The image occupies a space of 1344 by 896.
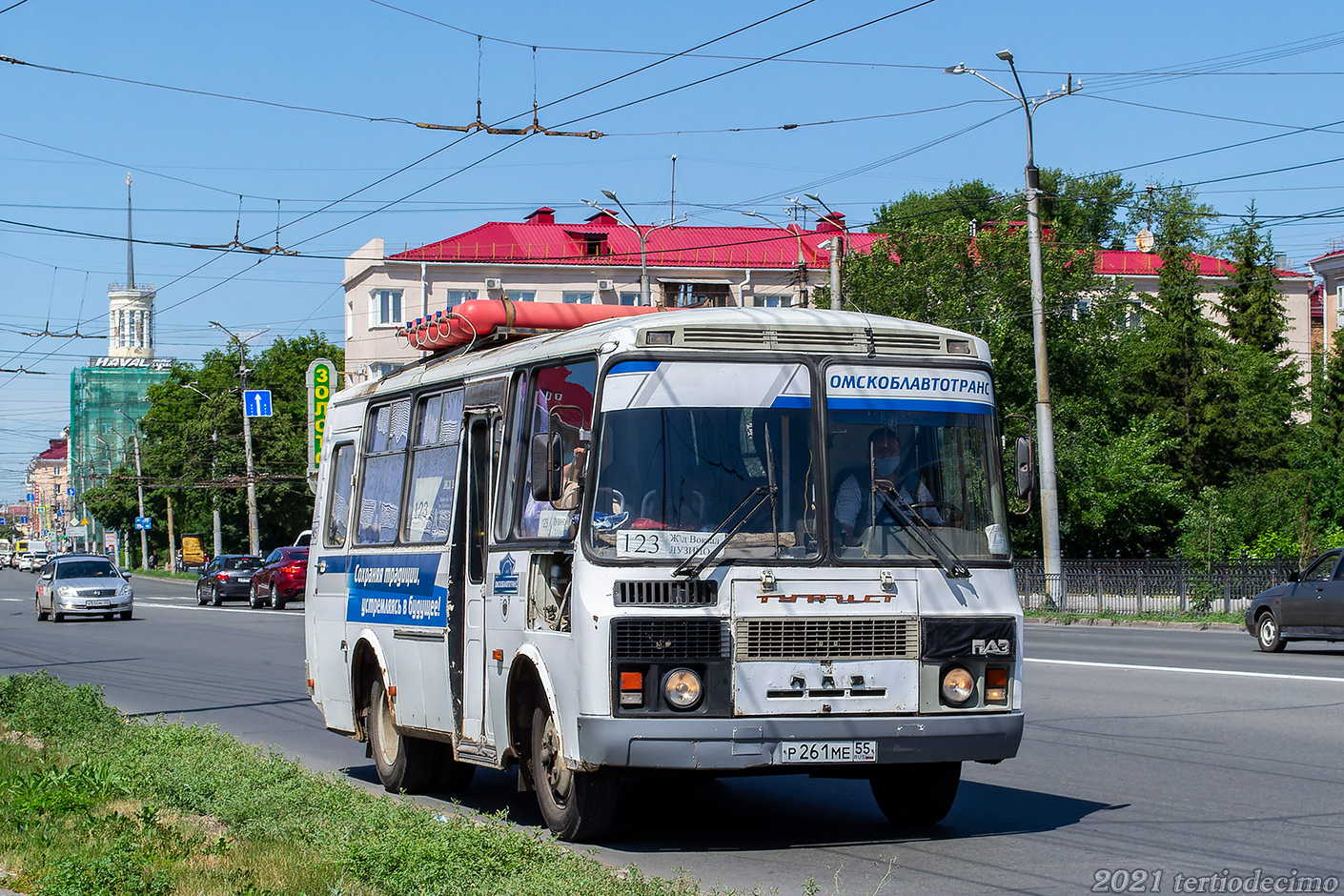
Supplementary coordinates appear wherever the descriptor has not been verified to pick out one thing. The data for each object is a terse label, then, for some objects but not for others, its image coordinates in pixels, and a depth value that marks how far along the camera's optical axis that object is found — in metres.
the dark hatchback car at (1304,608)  22.30
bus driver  8.36
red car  46.16
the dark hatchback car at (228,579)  49.84
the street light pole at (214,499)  74.11
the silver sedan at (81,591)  39.53
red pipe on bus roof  10.84
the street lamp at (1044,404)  33.56
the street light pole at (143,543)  97.75
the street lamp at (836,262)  37.59
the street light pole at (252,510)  61.22
